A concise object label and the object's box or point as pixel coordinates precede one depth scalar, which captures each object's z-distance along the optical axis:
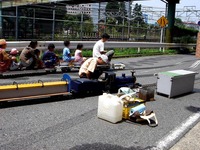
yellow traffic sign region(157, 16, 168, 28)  23.80
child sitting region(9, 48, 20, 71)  9.23
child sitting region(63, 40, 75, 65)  10.98
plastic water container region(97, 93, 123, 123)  5.27
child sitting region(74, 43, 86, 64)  11.17
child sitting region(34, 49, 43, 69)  9.72
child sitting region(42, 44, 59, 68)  10.29
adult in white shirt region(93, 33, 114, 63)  9.35
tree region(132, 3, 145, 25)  29.31
